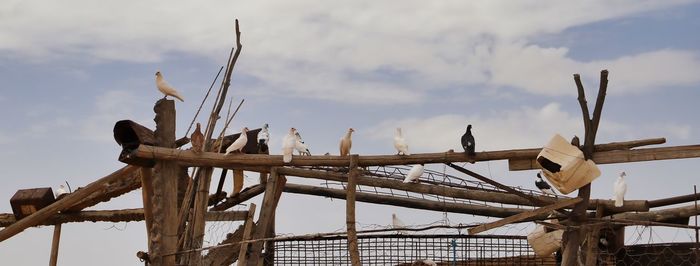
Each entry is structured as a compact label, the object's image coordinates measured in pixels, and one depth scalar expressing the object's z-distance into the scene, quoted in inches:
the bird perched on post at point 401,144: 486.0
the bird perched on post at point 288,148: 499.5
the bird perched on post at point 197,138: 563.2
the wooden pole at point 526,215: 449.1
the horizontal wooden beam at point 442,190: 532.1
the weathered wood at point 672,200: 513.3
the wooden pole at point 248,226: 577.5
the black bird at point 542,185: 645.1
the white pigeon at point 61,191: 733.9
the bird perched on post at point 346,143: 540.1
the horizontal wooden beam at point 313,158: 464.1
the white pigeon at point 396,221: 660.9
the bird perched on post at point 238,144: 527.2
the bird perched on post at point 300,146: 549.0
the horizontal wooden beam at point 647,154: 437.9
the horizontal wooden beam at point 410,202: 593.6
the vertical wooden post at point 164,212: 540.7
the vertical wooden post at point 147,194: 550.0
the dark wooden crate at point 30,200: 657.6
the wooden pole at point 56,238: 732.7
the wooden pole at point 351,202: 477.7
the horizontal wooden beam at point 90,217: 676.7
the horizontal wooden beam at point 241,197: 635.5
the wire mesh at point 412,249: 542.0
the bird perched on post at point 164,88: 571.8
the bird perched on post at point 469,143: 465.6
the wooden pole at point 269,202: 543.5
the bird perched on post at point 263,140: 582.9
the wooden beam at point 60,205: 584.1
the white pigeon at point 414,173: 523.8
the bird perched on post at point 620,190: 526.0
